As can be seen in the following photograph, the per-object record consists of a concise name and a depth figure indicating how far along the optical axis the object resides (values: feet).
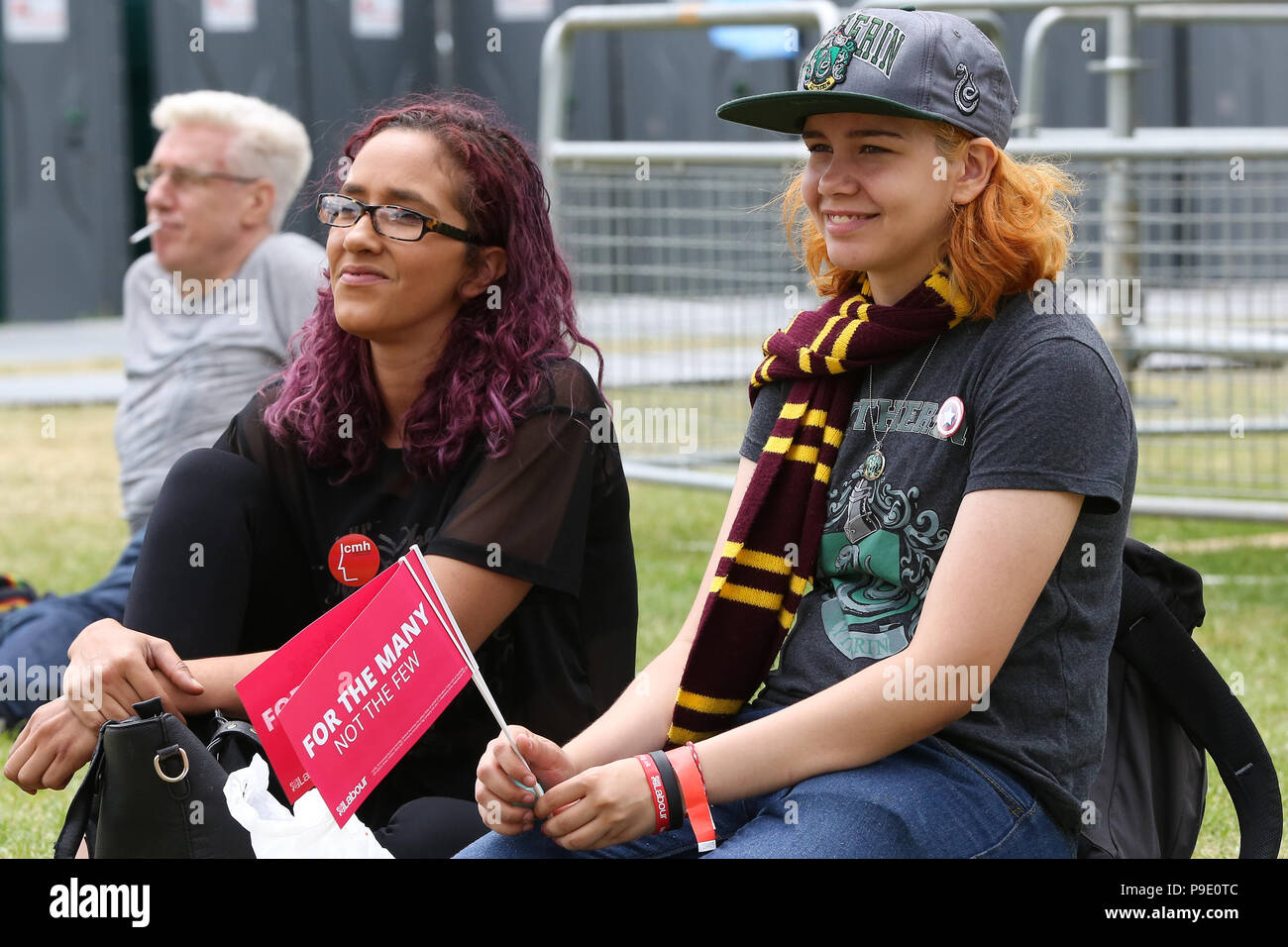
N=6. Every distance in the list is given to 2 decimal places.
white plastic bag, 7.48
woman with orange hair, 6.88
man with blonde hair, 14.51
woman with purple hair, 8.70
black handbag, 7.55
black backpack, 7.95
